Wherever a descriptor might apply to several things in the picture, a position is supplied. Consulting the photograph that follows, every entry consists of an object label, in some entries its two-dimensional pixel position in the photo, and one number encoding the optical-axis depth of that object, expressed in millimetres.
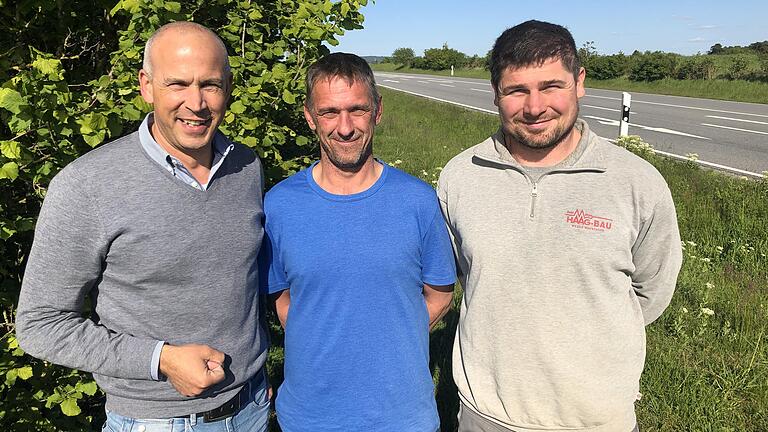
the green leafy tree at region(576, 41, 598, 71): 36281
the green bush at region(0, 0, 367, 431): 2096
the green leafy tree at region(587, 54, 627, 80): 35125
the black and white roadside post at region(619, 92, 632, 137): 10107
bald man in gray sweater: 1725
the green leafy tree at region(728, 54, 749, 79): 28641
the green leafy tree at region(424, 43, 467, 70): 62875
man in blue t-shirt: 2111
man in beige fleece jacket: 2094
